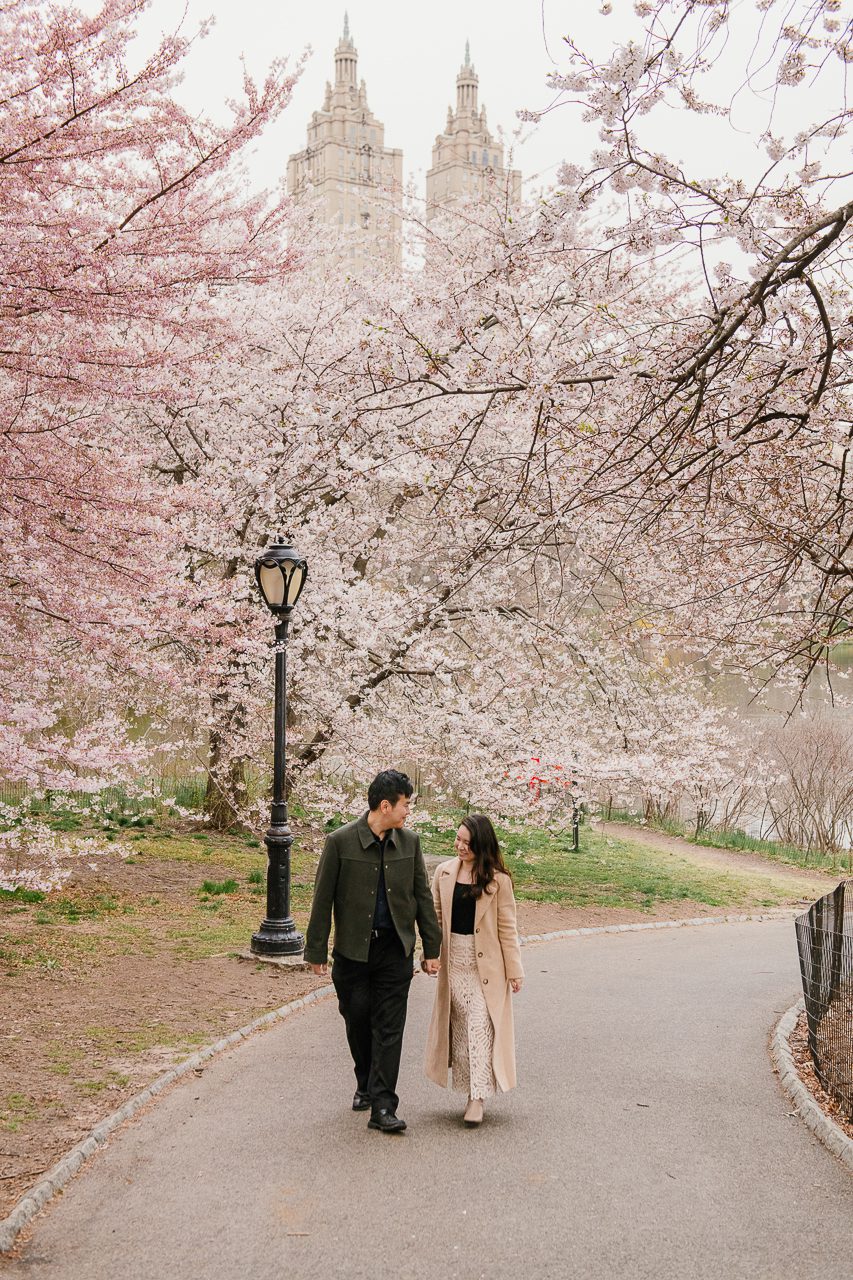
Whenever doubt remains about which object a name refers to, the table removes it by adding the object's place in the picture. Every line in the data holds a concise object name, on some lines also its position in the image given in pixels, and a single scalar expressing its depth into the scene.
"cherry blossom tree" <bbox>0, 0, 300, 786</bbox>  6.58
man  5.98
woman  6.18
